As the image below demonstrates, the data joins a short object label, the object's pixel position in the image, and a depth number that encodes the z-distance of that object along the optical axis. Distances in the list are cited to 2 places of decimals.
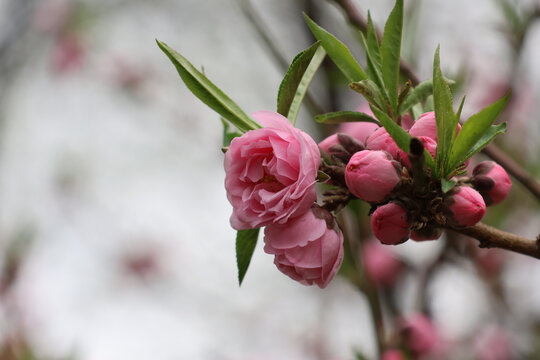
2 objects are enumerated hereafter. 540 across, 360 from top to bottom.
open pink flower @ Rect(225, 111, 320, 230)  0.51
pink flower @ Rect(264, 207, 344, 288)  0.52
